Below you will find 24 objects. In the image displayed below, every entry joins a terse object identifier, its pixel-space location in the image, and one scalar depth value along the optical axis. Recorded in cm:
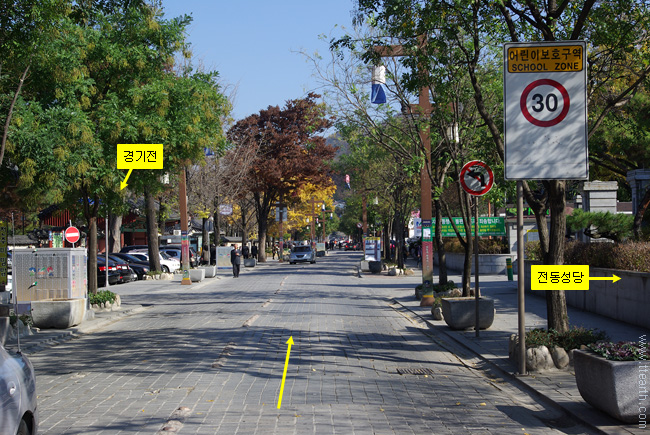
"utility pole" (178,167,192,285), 3078
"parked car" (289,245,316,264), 5656
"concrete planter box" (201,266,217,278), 3781
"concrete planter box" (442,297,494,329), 1422
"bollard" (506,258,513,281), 2864
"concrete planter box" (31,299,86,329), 1586
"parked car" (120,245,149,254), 4756
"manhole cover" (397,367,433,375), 1005
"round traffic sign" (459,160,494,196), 1330
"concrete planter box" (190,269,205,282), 3353
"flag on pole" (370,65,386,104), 2156
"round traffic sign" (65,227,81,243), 2523
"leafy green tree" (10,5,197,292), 1602
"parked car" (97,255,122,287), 3175
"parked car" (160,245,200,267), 4453
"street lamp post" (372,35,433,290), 2028
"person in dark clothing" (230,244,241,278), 3812
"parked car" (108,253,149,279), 3775
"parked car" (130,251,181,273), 4148
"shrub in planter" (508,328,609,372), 955
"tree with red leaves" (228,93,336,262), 5450
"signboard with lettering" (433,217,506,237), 3688
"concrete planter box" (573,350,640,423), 655
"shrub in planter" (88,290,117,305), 1984
